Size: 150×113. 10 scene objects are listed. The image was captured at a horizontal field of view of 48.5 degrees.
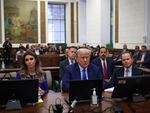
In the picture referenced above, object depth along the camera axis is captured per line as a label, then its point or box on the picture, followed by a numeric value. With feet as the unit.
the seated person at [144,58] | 20.90
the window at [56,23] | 41.68
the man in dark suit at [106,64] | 13.38
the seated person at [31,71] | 8.10
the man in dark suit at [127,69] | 9.06
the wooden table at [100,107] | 6.13
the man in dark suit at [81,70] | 8.21
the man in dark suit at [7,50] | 34.86
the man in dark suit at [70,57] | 12.64
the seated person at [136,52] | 23.36
